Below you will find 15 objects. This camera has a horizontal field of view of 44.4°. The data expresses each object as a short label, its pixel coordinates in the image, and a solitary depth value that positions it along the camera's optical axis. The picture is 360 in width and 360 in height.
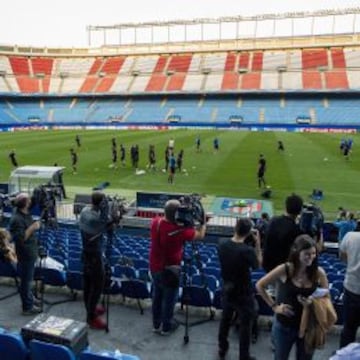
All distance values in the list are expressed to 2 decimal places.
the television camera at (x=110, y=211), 6.02
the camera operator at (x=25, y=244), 6.12
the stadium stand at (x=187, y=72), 62.31
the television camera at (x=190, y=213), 5.45
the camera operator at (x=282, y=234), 5.13
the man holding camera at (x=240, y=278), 4.79
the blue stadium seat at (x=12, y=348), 4.19
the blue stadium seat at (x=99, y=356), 3.79
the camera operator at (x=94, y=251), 5.96
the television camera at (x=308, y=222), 5.64
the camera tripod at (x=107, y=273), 6.38
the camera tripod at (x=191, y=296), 6.27
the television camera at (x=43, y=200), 7.23
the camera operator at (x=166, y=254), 5.55
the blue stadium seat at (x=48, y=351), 4.02
